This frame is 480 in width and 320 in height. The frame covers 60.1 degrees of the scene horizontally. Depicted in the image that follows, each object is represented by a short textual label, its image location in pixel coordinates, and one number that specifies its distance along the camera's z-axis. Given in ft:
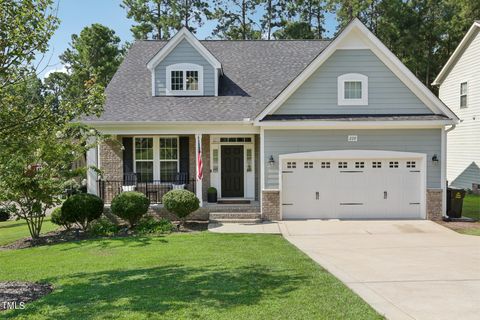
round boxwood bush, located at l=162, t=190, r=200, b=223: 45.60
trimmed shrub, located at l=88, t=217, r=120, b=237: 44.57
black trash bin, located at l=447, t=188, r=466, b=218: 49.44
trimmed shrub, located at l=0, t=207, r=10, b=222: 62.93
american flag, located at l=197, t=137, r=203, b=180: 48.93
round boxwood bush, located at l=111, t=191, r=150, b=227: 45.16
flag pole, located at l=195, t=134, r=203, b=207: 49.01
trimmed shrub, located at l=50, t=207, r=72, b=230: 46.40
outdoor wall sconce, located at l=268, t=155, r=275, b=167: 48.80
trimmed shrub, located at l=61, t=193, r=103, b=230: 44.98
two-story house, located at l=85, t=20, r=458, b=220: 48.49
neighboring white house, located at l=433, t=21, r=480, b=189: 71.15
